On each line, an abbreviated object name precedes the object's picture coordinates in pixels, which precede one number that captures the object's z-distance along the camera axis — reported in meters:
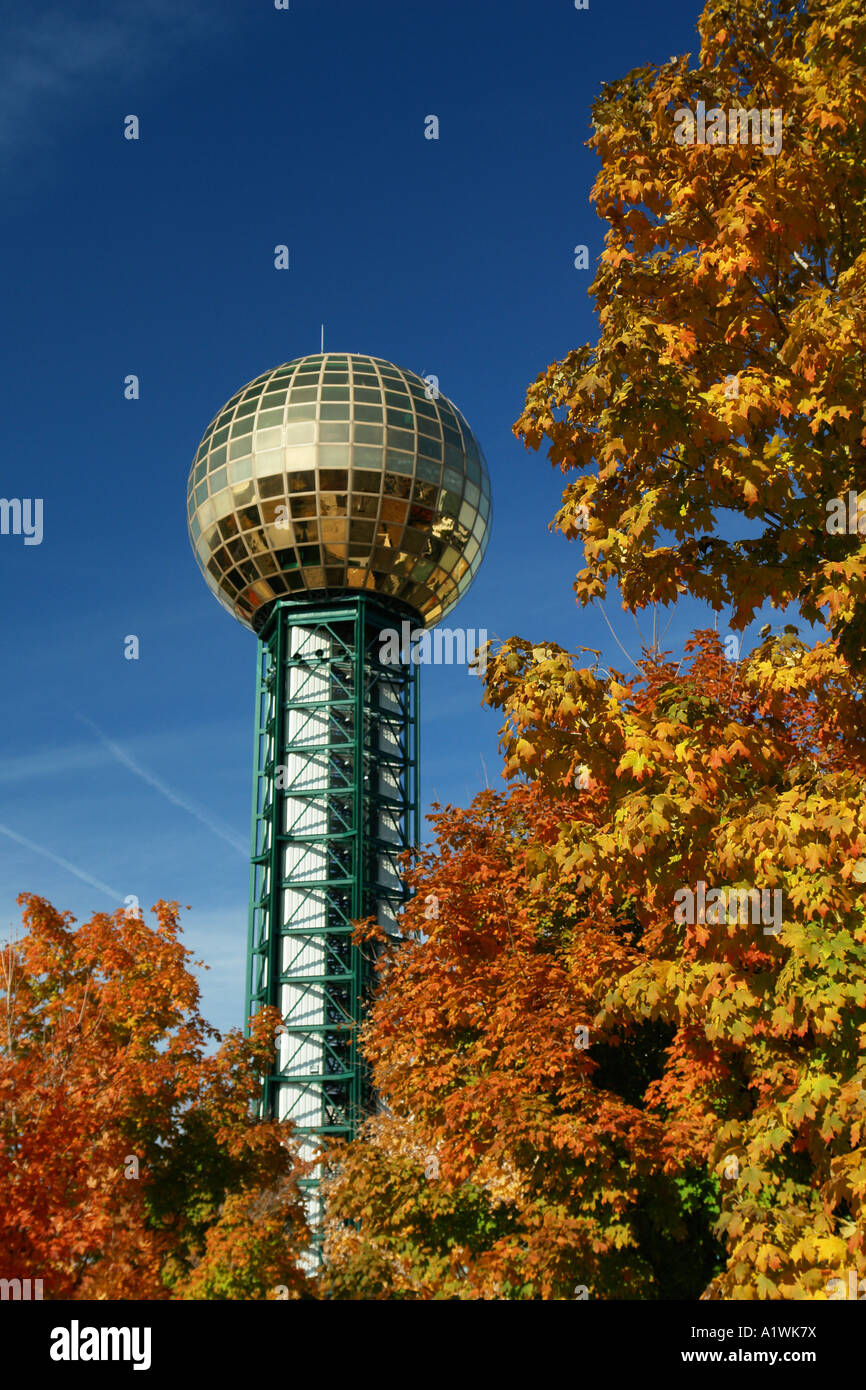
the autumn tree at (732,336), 9.16
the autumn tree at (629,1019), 8.67
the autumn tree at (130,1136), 14.49
